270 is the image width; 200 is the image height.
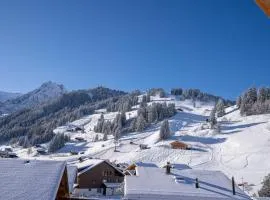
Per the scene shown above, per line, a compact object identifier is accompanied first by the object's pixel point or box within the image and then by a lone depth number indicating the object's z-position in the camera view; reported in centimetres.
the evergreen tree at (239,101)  10430
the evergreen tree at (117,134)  9013
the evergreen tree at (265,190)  3022
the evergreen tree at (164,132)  7924
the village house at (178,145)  6999
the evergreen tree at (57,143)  9032
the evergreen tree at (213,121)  8522
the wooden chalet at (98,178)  3485
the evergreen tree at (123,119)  10843
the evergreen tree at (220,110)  10275
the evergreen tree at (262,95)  9201
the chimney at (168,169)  2151
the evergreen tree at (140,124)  9657
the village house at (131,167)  3804
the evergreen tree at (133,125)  9929
